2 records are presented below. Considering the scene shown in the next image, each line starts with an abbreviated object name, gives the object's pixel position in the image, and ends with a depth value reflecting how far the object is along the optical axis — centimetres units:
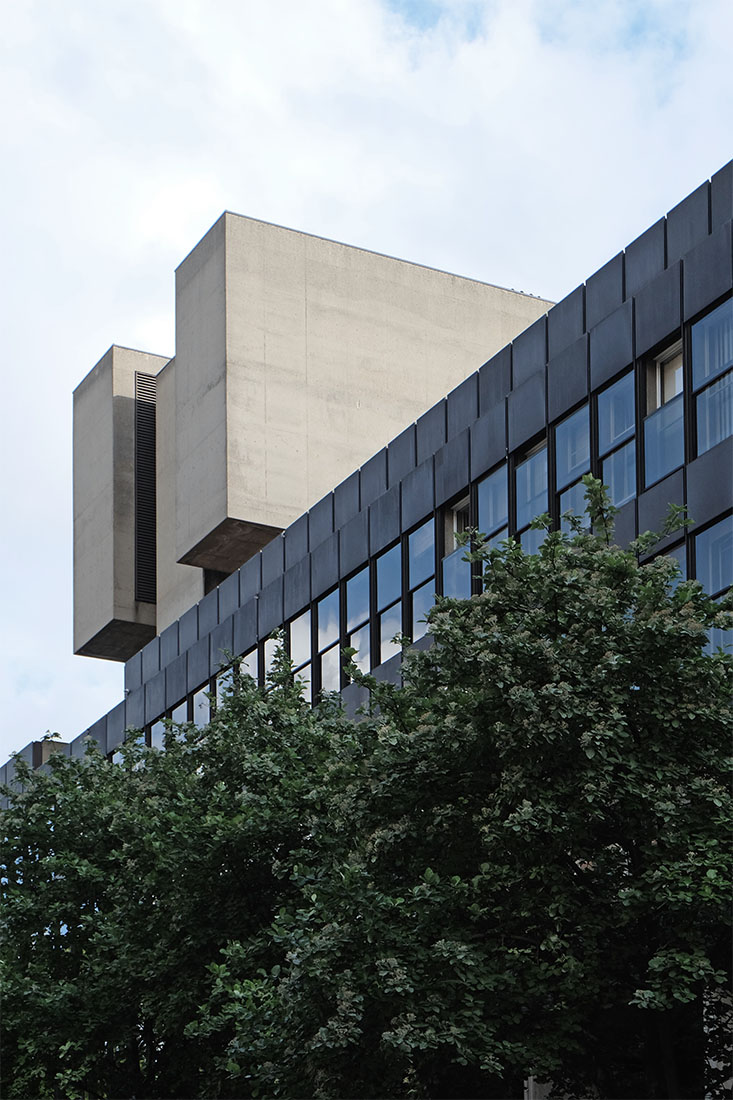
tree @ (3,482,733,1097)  1941
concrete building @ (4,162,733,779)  2939
